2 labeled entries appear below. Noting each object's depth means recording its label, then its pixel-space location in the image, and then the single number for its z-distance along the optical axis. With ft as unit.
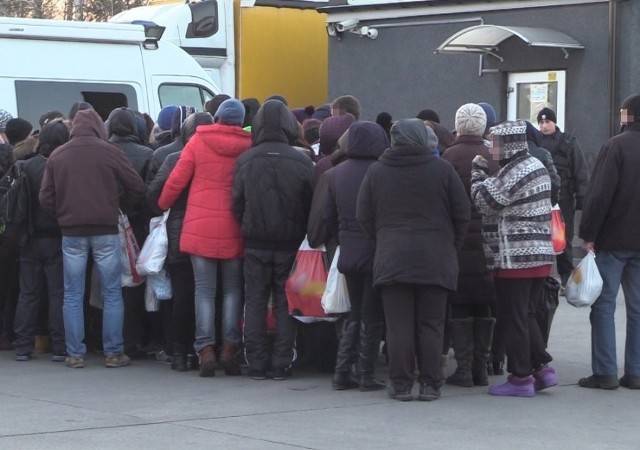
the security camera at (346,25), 66.80
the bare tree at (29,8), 105.50
